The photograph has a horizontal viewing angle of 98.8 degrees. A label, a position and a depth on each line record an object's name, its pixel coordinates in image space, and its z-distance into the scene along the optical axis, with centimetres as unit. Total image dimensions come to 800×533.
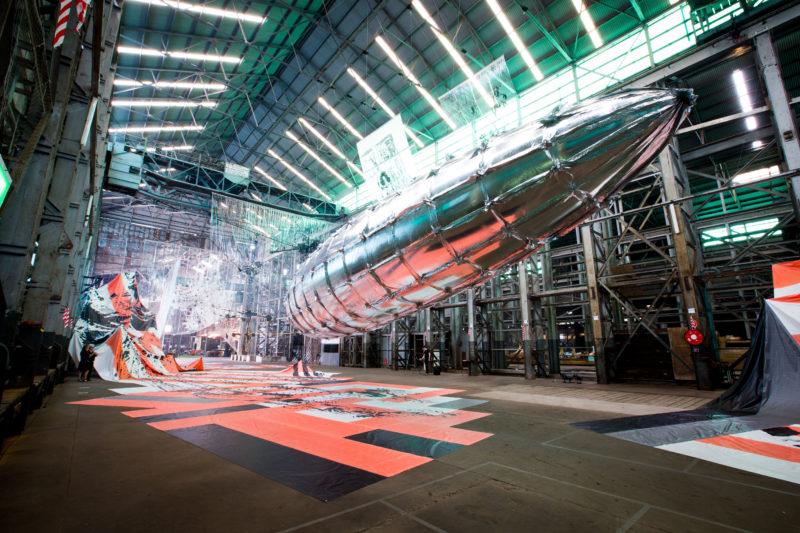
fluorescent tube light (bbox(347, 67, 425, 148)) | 1969
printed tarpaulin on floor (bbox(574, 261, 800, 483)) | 363
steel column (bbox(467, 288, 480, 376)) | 1683
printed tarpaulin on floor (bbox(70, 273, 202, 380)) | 1260
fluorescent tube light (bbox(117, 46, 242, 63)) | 1677
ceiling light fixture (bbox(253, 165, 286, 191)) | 2976
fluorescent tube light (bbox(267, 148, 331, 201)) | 2769
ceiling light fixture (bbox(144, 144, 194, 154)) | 2545
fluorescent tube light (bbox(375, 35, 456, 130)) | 1769
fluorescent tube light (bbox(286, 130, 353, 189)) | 2519
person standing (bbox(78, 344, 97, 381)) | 1137
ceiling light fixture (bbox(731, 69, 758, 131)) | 1367
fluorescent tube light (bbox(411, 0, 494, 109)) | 1560
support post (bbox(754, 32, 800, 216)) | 1005
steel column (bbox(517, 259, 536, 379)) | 1449
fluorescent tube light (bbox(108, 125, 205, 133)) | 2259
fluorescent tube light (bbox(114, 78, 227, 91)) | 1844
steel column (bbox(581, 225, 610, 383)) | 1238
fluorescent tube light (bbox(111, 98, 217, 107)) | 2014
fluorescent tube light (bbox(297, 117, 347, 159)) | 2371
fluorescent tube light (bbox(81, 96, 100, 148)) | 755
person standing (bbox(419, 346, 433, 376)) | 1709
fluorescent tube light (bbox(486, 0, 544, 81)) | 1512
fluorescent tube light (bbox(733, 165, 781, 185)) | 1744
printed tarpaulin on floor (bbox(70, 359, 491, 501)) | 313
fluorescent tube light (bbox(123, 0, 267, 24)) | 1496
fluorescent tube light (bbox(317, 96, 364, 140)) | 2191
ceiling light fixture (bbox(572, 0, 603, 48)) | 1438
